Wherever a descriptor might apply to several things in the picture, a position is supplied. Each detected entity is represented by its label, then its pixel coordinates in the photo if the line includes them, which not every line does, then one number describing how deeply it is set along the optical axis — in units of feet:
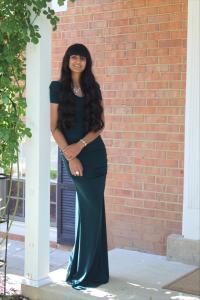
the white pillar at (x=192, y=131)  16.53
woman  13.55
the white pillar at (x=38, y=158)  13.66
